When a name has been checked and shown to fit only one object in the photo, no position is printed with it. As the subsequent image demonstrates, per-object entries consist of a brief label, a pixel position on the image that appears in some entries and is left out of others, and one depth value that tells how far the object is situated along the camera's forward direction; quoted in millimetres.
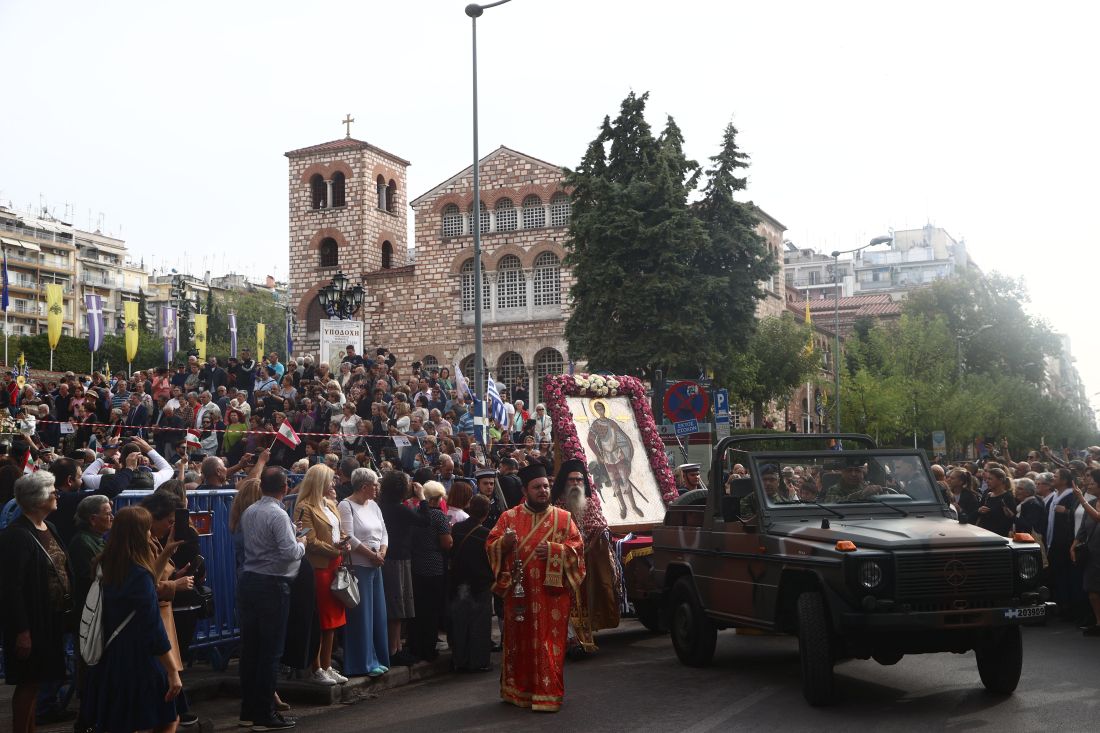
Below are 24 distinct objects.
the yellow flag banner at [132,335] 46831
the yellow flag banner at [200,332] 57938
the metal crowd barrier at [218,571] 10242
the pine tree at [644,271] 37406
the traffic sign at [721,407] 18016
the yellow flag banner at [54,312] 44844
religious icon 14234
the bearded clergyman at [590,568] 11305
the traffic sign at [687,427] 17438
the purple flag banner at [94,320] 41594
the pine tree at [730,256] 38594
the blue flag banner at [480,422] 22562
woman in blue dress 6551
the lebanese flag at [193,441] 18734
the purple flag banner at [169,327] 46962
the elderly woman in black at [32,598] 7090
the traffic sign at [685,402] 17625
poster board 26703
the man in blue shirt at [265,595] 8398
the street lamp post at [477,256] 23062
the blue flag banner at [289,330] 48312
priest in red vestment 9055
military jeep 8484
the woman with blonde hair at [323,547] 9297
